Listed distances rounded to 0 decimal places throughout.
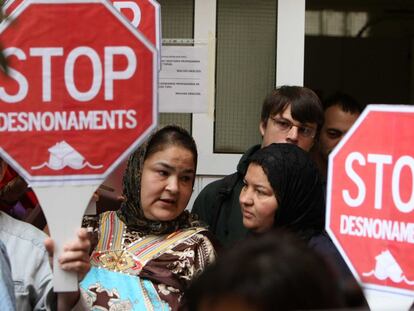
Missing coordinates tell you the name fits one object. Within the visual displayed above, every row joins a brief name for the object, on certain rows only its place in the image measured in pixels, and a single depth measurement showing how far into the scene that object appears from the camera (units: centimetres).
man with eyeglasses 639
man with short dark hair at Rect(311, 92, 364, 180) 742
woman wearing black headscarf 564
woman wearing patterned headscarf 511
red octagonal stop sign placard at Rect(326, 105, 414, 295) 449
